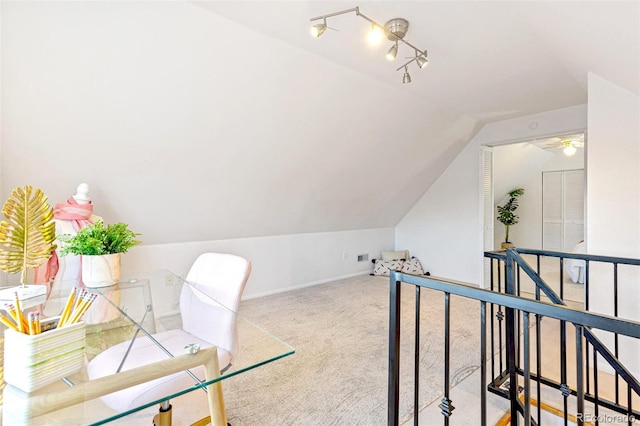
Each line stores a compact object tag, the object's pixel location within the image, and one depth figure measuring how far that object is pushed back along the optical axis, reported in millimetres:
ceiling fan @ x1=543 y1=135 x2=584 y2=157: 4637
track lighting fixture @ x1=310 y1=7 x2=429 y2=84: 1828
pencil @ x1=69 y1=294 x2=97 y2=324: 977
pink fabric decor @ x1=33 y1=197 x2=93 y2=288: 2018
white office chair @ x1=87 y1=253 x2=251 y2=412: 1137
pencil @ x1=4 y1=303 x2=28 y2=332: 880
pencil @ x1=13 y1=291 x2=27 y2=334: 878
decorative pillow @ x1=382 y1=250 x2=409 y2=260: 5234
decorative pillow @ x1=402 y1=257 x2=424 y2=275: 5059
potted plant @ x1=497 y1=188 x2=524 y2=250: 7188
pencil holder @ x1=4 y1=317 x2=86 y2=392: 852
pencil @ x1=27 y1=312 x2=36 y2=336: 866
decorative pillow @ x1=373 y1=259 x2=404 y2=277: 5023
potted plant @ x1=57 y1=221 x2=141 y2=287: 1624
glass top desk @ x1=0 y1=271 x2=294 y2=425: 831
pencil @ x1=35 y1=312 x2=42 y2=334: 879
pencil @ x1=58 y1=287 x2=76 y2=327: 962
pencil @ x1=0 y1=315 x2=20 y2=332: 881
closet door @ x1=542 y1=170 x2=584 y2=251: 6309
